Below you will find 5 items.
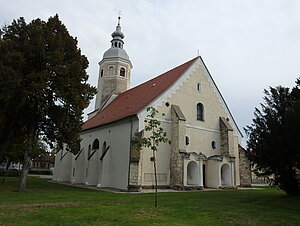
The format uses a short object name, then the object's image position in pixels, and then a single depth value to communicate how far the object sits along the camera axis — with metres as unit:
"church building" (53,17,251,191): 20.56
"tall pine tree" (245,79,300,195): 11.09
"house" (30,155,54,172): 81.54
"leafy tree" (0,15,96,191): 15.45
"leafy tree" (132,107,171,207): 11.61
